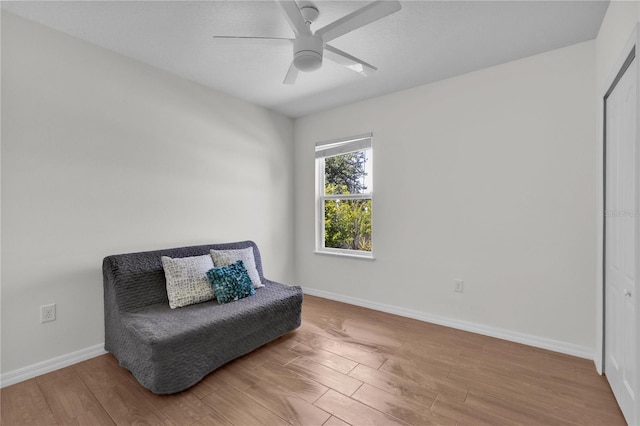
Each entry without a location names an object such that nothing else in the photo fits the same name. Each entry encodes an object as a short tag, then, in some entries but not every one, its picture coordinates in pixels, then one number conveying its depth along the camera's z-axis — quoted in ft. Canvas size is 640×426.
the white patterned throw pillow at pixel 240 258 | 9.16
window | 11.91
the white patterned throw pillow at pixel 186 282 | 7.80
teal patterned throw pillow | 8.21
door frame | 6.68
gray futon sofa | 6.05
